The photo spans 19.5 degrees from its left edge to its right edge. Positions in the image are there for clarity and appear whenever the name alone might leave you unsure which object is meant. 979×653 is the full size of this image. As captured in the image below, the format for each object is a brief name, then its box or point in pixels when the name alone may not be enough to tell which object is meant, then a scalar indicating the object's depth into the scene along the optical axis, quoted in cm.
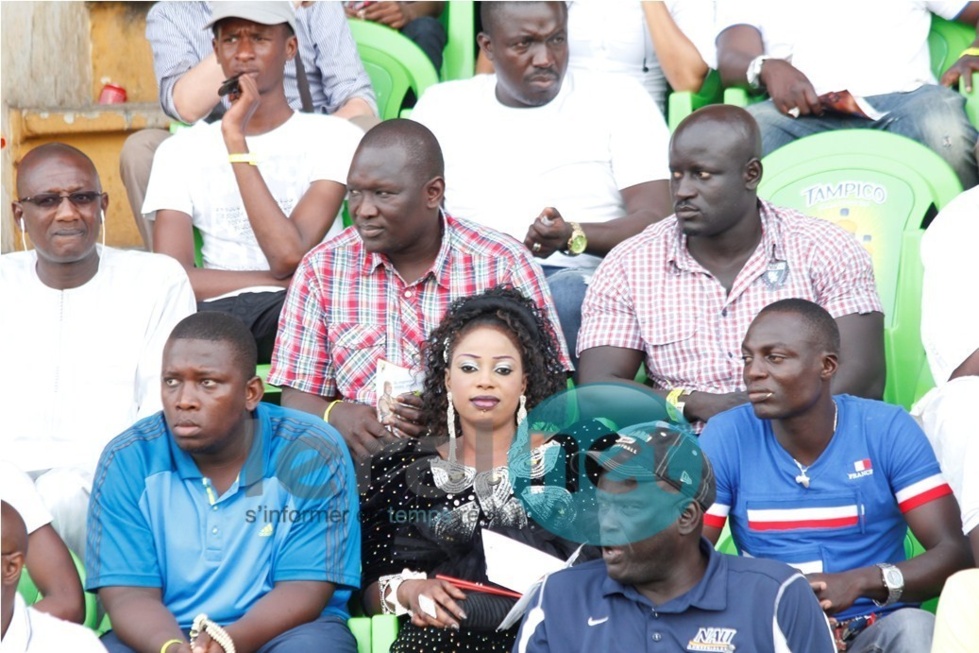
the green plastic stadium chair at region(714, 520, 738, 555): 756
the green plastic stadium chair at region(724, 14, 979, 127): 1123
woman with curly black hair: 707
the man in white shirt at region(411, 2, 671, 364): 1015
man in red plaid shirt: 871
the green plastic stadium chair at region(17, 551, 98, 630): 757
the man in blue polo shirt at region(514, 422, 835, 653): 608
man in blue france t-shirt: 686
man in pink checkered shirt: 855
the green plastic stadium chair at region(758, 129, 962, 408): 911
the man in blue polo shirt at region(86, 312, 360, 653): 727
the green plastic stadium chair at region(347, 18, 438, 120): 1172
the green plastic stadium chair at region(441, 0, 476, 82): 1211
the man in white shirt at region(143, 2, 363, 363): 994
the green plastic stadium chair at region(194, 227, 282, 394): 911
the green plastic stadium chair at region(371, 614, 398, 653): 718
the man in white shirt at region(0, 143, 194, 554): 853
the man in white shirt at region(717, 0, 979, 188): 1032
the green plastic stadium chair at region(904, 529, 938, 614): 769
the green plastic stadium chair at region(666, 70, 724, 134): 1098
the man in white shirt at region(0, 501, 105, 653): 619
